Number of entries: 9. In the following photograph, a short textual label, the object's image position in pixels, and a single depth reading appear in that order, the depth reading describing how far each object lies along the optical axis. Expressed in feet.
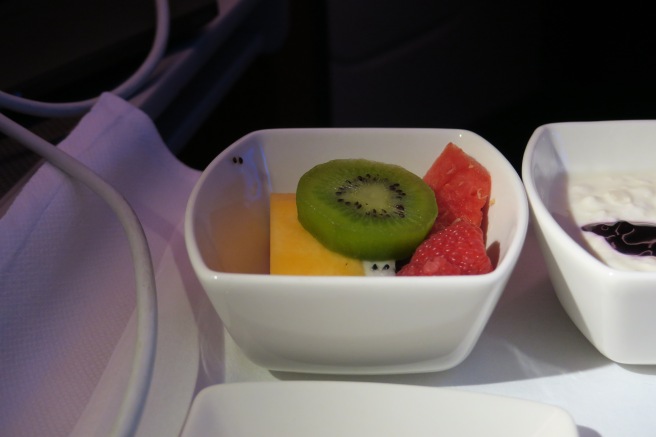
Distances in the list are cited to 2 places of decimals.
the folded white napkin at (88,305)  0.69
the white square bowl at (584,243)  0.66
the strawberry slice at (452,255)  0.70
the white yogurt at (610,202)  0.77
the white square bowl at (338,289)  0.64
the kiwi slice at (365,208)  0.75
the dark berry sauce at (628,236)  0.76
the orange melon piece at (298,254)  0.74
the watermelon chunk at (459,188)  0.81
